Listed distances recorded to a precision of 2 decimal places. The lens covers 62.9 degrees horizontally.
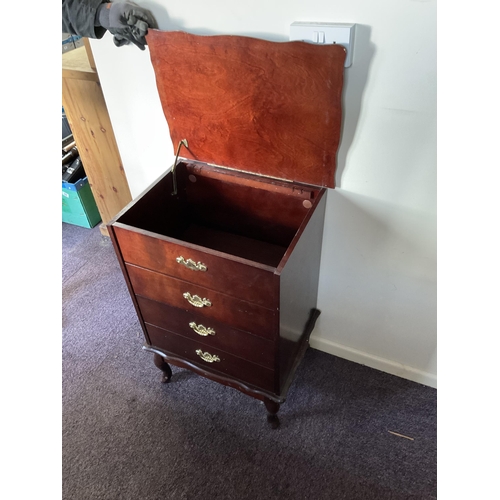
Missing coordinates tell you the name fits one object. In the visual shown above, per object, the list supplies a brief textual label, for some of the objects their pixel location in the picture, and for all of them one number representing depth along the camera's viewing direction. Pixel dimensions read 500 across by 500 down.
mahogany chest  0.95
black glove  1.01
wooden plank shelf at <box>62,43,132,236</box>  1.55
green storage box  2.02
